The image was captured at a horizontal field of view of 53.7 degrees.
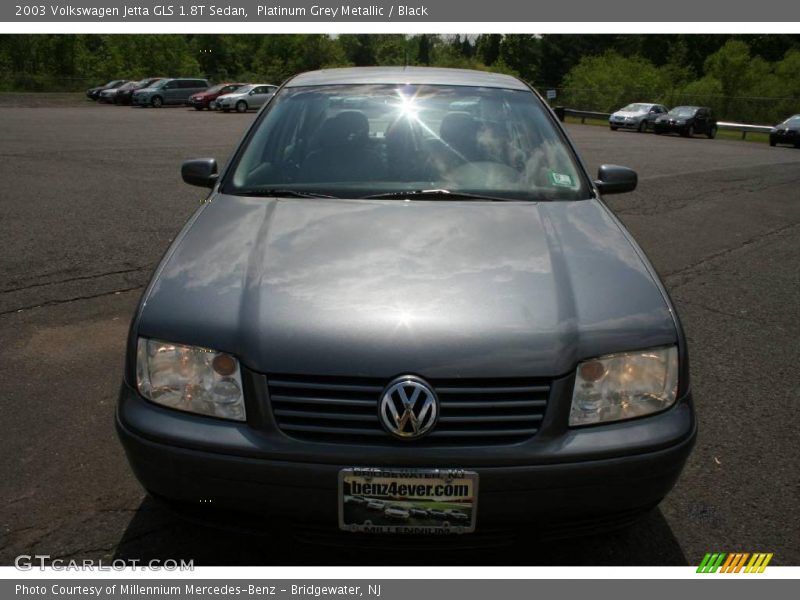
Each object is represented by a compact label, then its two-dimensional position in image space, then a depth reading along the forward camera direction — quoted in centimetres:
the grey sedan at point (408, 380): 221
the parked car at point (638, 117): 3612
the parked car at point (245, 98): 4203
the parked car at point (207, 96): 4406
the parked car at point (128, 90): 4758
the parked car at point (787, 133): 2832
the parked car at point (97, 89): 5112
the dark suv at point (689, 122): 3356
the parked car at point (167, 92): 4644
